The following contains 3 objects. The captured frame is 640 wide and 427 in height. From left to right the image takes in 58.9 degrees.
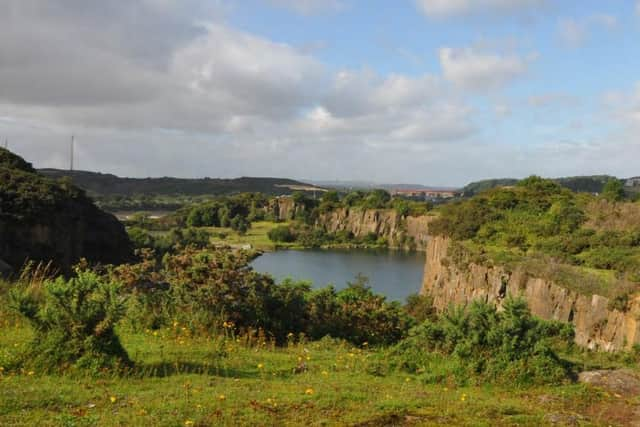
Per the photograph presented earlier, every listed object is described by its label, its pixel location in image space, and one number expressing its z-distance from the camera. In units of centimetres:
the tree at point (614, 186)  5844
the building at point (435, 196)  18588
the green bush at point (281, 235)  8844
